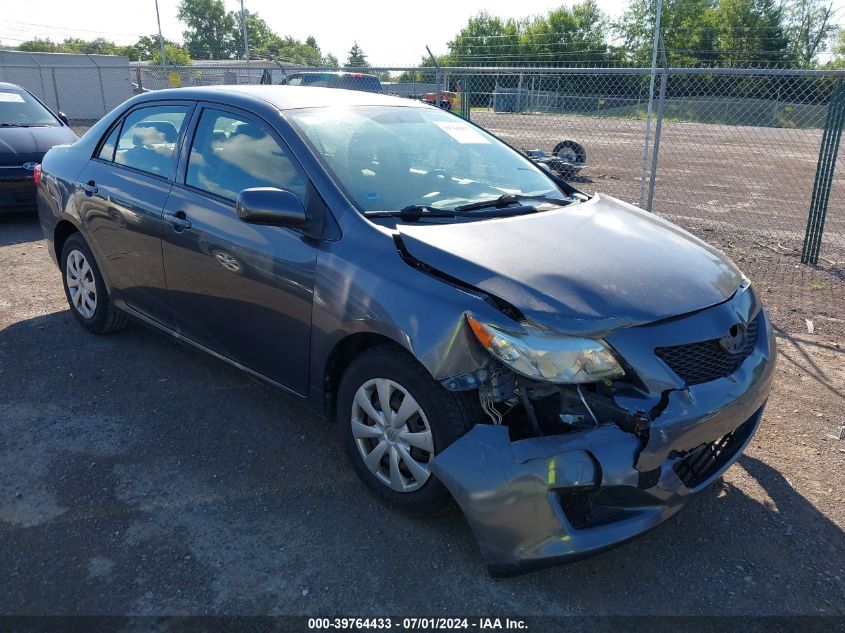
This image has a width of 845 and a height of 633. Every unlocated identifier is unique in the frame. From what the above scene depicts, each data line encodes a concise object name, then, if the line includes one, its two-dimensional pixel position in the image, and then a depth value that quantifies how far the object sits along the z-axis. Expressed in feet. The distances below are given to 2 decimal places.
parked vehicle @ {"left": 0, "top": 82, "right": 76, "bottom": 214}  26.78
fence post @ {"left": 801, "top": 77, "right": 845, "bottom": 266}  21.06
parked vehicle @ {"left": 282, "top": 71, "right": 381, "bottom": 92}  40.98
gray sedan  8.05
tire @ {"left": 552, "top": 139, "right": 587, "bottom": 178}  39.88
